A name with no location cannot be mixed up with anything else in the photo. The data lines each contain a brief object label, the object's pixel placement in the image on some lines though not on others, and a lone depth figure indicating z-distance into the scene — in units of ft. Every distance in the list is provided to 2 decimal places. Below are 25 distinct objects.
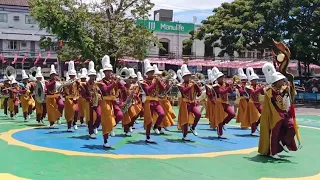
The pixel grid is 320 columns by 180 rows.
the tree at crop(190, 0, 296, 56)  94.79
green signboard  140.97
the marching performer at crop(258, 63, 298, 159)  28.81
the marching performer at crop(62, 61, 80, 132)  43.93
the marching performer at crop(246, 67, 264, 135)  41.37
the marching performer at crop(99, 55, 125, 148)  32.58
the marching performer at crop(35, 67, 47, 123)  48.42
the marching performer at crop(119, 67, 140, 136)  38.77
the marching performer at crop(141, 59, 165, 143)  35.65
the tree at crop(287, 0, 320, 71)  88.17
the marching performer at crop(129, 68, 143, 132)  42.42
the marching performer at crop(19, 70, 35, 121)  54.70
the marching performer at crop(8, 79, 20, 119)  56.59
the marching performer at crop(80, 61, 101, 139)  35.80
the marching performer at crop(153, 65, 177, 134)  38.23
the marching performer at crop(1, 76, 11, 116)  57.52
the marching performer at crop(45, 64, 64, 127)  45.62
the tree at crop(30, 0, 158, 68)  76.84
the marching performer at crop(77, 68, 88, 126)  40.91
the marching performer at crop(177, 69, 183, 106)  39.48
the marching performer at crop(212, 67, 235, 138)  39.09
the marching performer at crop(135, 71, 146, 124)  43.03
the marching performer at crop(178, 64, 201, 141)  37.09
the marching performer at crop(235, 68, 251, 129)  43.19
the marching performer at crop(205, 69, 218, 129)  40.42
